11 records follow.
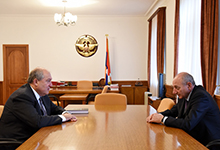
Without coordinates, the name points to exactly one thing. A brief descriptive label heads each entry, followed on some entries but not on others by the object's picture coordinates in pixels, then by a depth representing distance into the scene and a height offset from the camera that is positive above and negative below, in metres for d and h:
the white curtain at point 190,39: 4.12 +0.58
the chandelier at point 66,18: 6.39 +1.43
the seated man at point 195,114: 2.19 -0.47
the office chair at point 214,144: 1.97 -0.67
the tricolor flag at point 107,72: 7.98 -0.16
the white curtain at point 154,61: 7.23 +0.22
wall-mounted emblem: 8.41 +0.92
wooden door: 8.47 +0.02
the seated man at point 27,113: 2.18 -0.45
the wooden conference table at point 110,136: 1.69 -0.59
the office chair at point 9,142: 1.97 -0.66
